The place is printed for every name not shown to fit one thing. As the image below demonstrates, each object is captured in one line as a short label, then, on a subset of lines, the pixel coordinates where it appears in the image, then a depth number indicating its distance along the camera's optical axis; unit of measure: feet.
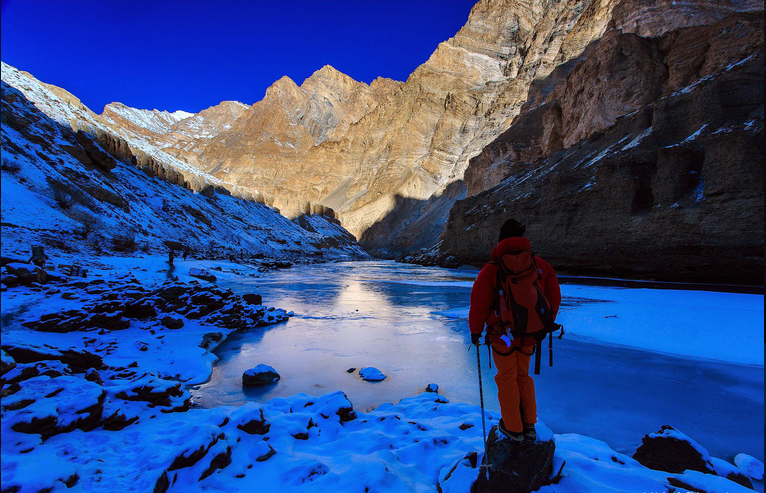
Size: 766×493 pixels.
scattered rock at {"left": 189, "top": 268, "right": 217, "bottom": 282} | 58.03
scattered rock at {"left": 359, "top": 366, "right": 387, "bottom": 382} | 17.51
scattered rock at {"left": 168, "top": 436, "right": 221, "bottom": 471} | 8.09
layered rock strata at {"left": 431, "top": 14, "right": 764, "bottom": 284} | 42.11
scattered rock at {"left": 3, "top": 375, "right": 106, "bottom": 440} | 8.19
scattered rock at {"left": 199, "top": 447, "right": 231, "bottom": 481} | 8.27
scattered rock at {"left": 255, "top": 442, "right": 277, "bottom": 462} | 9.16
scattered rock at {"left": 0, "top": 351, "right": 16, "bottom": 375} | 9.94
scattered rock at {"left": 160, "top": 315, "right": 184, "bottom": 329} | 25.66
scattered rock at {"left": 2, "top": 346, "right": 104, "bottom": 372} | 12.23
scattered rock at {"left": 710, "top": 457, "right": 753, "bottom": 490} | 9.05
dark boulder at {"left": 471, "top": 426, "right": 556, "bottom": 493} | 7.80
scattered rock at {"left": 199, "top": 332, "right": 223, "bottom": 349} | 23.17
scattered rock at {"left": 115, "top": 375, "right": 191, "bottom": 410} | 11.60
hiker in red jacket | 8.46
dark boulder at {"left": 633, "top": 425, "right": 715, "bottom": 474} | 9.10
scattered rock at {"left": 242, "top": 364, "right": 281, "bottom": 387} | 16.53
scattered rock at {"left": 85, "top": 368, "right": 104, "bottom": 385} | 12.26
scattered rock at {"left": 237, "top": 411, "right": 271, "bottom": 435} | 10.34
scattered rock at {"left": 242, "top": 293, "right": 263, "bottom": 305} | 37.71
